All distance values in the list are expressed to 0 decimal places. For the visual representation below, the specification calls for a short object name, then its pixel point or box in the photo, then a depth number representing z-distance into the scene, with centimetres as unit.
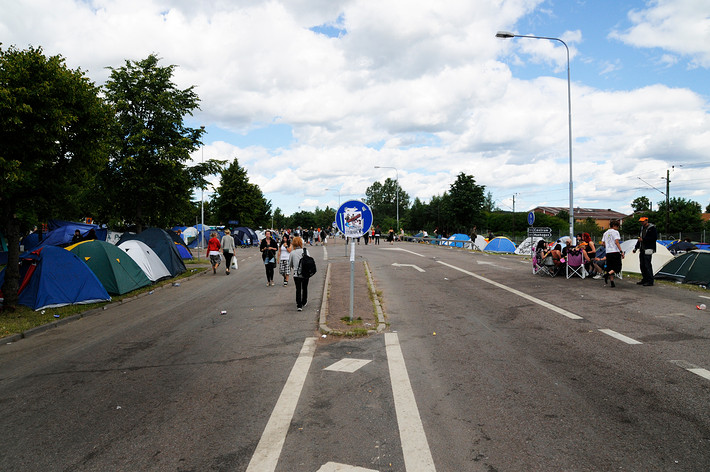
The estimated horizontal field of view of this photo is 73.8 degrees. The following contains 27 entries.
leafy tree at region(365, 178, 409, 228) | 13112
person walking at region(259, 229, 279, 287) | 1515
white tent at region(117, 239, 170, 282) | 1611
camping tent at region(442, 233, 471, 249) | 4183
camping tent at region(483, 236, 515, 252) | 3591
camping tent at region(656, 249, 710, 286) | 1312
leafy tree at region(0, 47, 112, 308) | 929
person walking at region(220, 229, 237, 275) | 1933
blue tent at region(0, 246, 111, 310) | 1146
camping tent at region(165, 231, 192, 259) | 2348
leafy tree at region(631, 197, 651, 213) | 11509
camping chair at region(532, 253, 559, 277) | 1570
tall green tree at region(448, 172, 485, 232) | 5797
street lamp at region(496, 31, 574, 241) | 2170
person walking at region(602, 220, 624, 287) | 1304
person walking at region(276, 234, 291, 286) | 1408
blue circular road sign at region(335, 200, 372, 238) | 930
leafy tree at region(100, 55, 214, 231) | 2024
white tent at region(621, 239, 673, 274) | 1515
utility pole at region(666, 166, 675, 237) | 4758
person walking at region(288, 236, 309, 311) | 1059
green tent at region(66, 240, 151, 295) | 1351
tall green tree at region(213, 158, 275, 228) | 6494
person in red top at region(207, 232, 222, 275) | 1977
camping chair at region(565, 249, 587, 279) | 1521
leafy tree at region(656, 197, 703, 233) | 7656
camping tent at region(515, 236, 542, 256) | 3327
